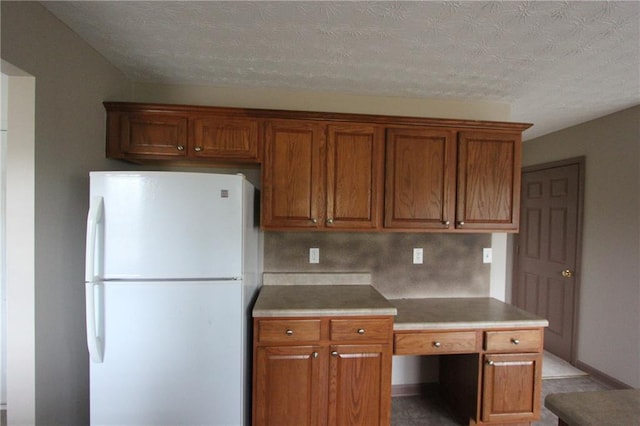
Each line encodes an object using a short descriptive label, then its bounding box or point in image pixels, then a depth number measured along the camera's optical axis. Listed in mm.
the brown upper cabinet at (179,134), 1901
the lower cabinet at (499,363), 1865
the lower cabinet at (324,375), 1722
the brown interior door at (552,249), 2967
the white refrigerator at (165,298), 1465
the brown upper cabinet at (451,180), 2068
